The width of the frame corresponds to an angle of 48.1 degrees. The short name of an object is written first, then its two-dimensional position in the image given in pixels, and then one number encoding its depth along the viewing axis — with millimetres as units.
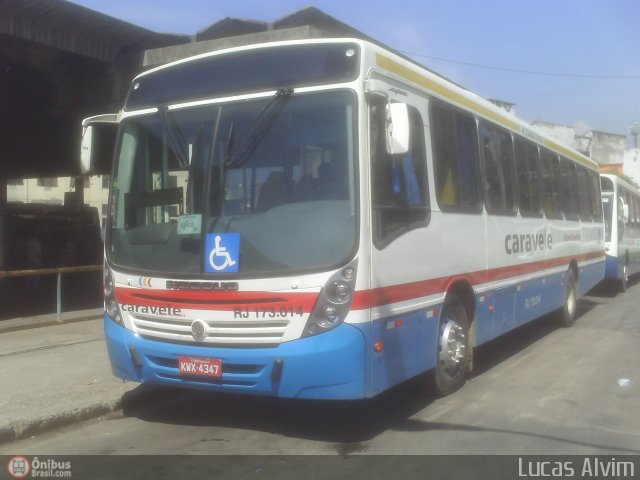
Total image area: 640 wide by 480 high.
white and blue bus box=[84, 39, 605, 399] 5418
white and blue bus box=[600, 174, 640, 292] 17938
